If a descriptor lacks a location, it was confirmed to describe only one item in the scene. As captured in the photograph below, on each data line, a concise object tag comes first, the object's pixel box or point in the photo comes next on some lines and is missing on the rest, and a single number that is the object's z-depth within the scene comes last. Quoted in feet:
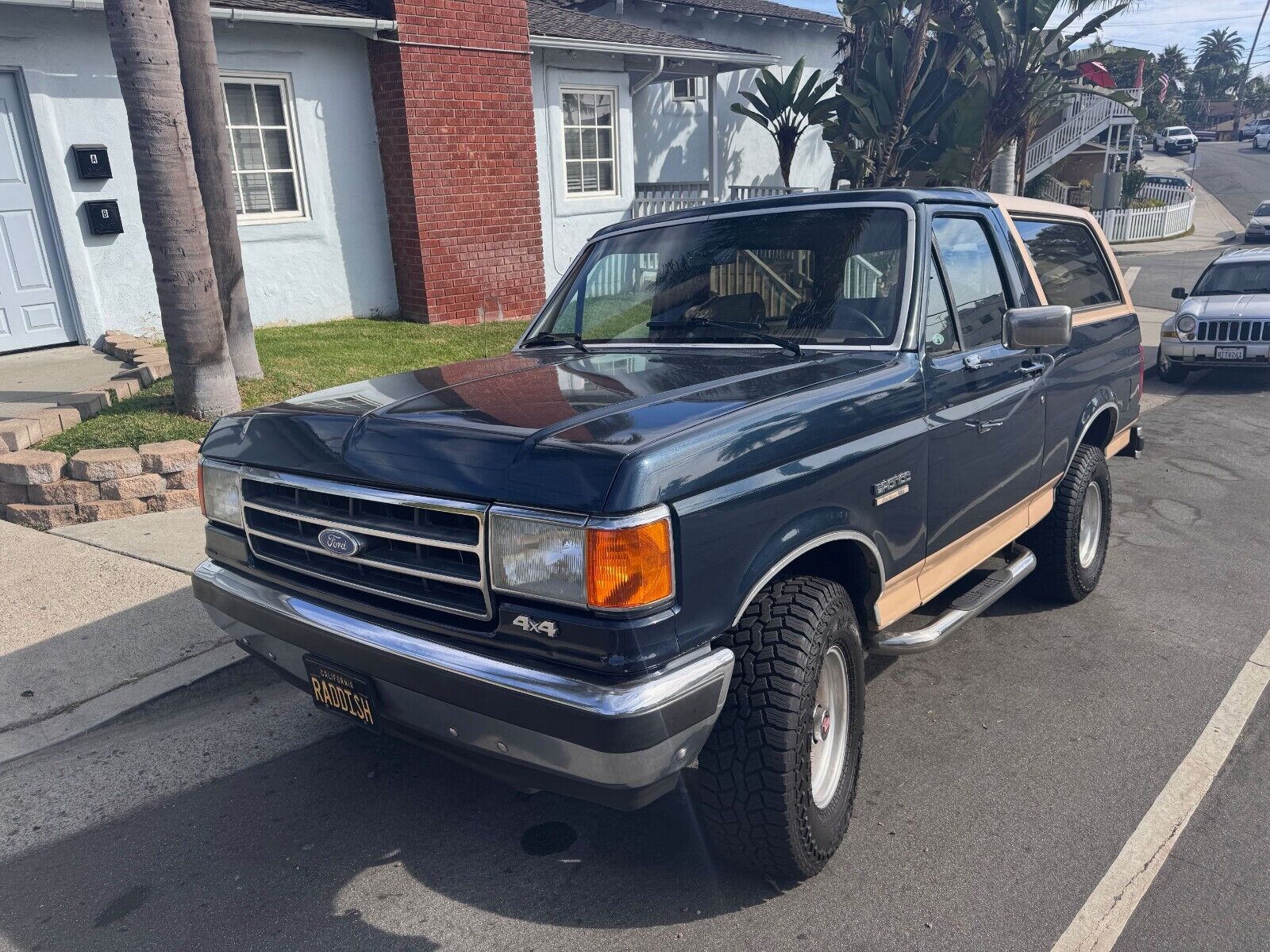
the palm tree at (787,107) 58.65
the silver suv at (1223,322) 35.42
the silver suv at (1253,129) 232.32
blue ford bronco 7.83
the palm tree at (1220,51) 346.74
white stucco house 29.55
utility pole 276.82
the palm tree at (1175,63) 284.20
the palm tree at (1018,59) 49.21
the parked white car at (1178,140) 199.72
